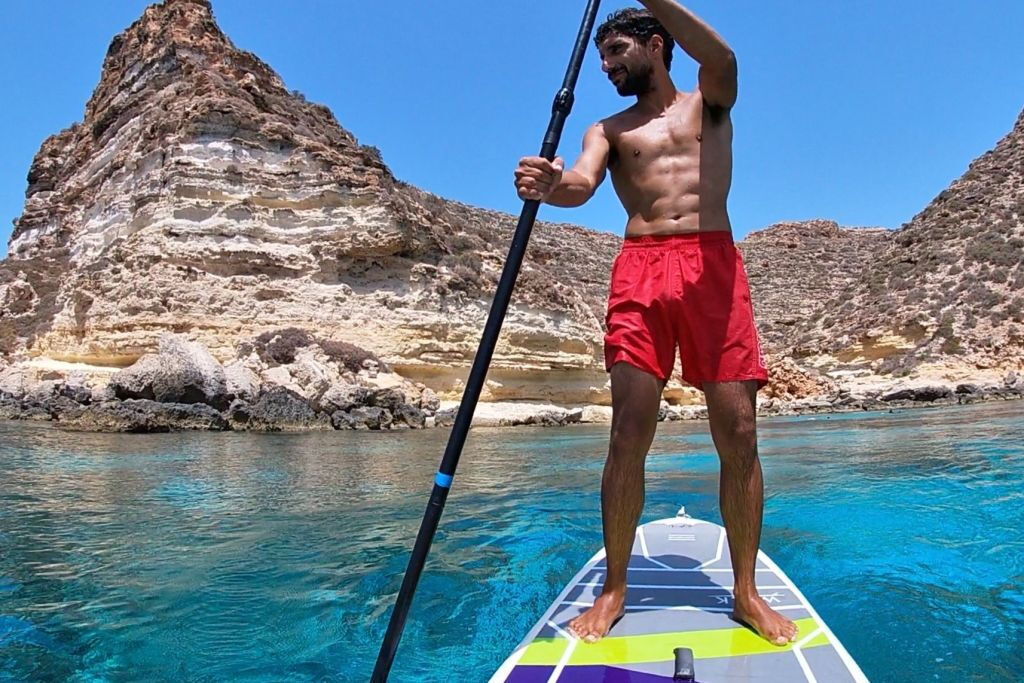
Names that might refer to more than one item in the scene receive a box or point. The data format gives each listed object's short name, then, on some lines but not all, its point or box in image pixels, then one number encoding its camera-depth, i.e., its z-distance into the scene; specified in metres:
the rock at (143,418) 13.05
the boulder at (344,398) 15.45
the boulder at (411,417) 15.64
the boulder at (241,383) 14.82
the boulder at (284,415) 13.94
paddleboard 1.74
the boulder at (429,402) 17.50
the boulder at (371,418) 14.71
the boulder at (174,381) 14.35
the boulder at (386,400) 15.77
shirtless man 2.14
